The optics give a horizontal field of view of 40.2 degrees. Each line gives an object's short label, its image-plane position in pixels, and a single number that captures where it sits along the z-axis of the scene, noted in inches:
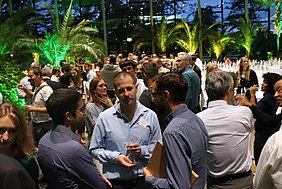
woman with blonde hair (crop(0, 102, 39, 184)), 87.0
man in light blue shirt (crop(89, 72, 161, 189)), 112.1
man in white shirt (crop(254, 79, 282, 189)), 77.9
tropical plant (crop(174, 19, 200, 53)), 823.1
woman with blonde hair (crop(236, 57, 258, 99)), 273.3
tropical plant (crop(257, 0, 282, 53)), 709.9
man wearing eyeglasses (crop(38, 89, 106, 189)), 87.3
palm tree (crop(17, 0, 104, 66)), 593.9
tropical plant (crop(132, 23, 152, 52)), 863.7
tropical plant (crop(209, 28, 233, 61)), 824.9
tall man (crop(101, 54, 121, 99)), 244.4
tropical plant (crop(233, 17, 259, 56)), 807.7
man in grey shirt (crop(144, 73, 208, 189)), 83.8
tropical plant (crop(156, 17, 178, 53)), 839.7
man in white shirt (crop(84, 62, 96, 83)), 343.1
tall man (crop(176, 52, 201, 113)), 221.5
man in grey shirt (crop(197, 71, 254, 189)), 113.0
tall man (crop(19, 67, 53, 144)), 191.5
